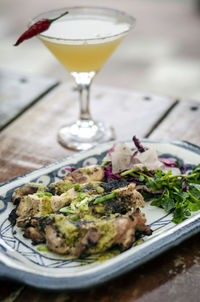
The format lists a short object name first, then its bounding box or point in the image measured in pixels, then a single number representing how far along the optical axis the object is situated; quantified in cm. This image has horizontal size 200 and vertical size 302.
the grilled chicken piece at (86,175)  65
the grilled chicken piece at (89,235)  56
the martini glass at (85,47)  76
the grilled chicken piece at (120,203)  59
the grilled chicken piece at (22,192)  63
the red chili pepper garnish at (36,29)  73
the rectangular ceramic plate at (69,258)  53
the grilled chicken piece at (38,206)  60
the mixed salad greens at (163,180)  63
